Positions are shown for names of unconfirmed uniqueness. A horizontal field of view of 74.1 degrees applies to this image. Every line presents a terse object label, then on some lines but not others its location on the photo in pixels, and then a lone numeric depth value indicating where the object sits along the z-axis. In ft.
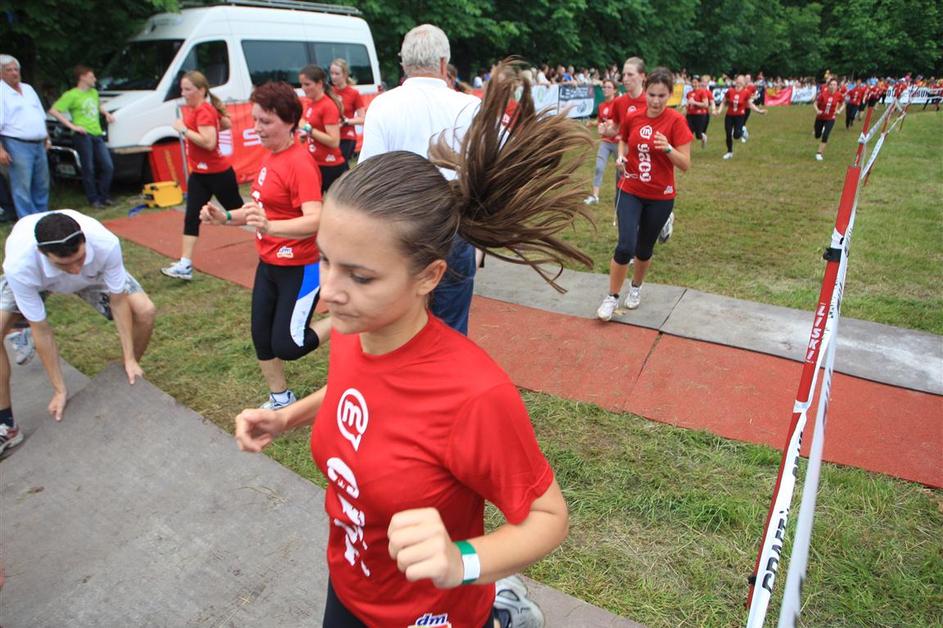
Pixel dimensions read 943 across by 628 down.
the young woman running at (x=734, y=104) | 48.29
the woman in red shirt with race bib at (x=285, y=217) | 11.62
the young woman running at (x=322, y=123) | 22.57
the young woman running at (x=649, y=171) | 16.08
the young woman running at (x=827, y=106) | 47.88
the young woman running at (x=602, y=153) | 28.30
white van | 33.27
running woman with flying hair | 4.00
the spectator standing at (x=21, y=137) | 26.48
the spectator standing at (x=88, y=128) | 30.63
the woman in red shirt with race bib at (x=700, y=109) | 49.27
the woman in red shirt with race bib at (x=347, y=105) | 28.09
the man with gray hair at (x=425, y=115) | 10.75
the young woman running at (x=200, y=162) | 20.53
